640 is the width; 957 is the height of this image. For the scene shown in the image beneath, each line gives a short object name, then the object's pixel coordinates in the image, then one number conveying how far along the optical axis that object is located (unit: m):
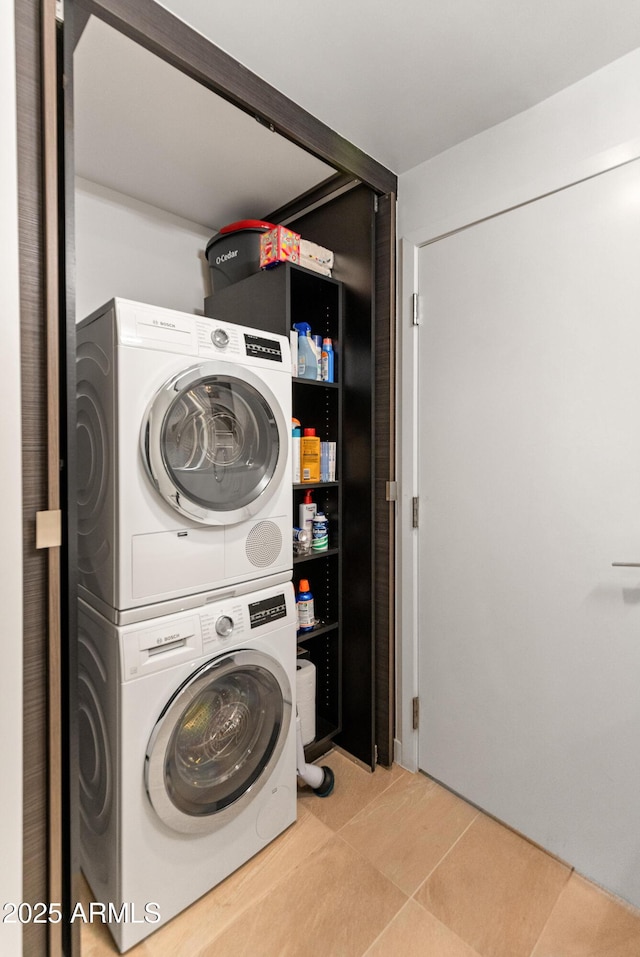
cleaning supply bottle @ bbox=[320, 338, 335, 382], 2.00
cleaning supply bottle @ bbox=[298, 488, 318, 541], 1.98
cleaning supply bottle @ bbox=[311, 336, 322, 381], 1.96
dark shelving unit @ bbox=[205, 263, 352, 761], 1.96
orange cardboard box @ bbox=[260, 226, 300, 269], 1.81
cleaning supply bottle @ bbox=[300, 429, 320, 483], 1.93
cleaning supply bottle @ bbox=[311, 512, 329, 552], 1.99
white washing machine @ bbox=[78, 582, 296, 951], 1.27
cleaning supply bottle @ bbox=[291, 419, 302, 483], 1.87
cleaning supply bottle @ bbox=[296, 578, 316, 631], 1.98
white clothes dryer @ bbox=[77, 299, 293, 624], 1.27
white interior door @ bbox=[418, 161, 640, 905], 1.42
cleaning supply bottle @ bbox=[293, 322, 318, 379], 1.92
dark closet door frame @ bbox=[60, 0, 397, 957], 1.13
